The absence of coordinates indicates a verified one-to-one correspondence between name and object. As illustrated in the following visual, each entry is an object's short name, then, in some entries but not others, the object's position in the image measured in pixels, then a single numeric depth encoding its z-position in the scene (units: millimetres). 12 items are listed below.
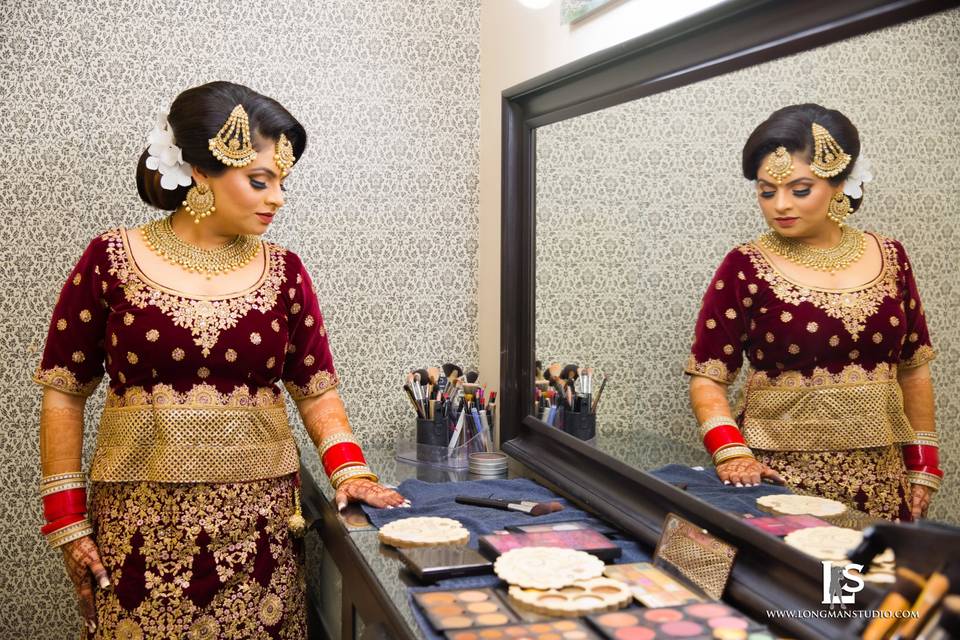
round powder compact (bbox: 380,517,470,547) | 1271
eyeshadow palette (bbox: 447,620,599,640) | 918
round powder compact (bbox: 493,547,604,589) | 1055
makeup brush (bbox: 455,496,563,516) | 1444
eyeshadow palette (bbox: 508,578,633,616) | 981
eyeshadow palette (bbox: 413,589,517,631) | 969
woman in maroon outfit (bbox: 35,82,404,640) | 1411
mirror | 902
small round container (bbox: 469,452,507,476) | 1825
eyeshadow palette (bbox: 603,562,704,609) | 1013
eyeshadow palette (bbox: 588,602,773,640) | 899
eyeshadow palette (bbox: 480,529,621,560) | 1189
